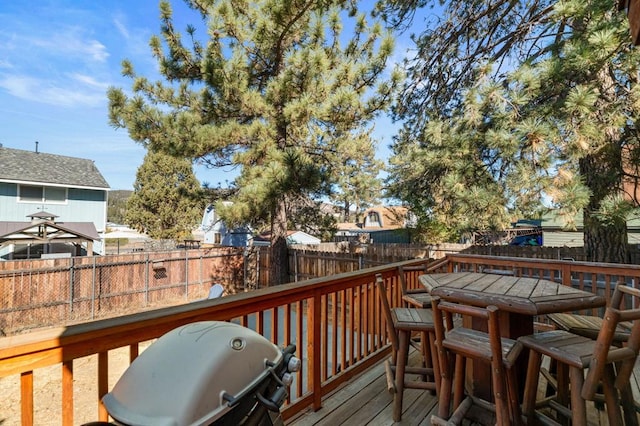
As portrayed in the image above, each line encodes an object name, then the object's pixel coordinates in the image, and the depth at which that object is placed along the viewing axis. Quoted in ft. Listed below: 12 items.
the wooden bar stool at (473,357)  5.17
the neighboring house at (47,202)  31.65
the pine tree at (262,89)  21.42
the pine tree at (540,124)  11.34
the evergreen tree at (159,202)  63.00
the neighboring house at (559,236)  34.65
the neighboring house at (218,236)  67.72
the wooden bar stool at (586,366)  4.70
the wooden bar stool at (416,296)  8.16
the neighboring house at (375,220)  87.51
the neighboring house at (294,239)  61.21
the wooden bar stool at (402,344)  7.10
